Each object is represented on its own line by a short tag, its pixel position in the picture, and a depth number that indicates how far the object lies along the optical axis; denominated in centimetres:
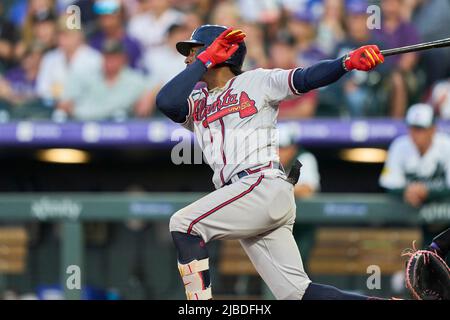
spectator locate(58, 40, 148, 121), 1603
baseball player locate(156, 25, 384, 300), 816
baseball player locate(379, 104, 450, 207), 1332
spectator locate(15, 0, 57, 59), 1673
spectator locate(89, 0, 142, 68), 1637
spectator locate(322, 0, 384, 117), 1551
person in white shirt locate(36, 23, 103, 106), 1627
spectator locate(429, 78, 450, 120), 1529
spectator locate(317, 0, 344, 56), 1579
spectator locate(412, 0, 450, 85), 1583
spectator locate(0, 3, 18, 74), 1681
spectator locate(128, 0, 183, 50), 1620
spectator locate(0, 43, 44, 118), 1623
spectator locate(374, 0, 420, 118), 1545
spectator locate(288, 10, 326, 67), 1580
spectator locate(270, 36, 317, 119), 1555
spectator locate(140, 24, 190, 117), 1603
